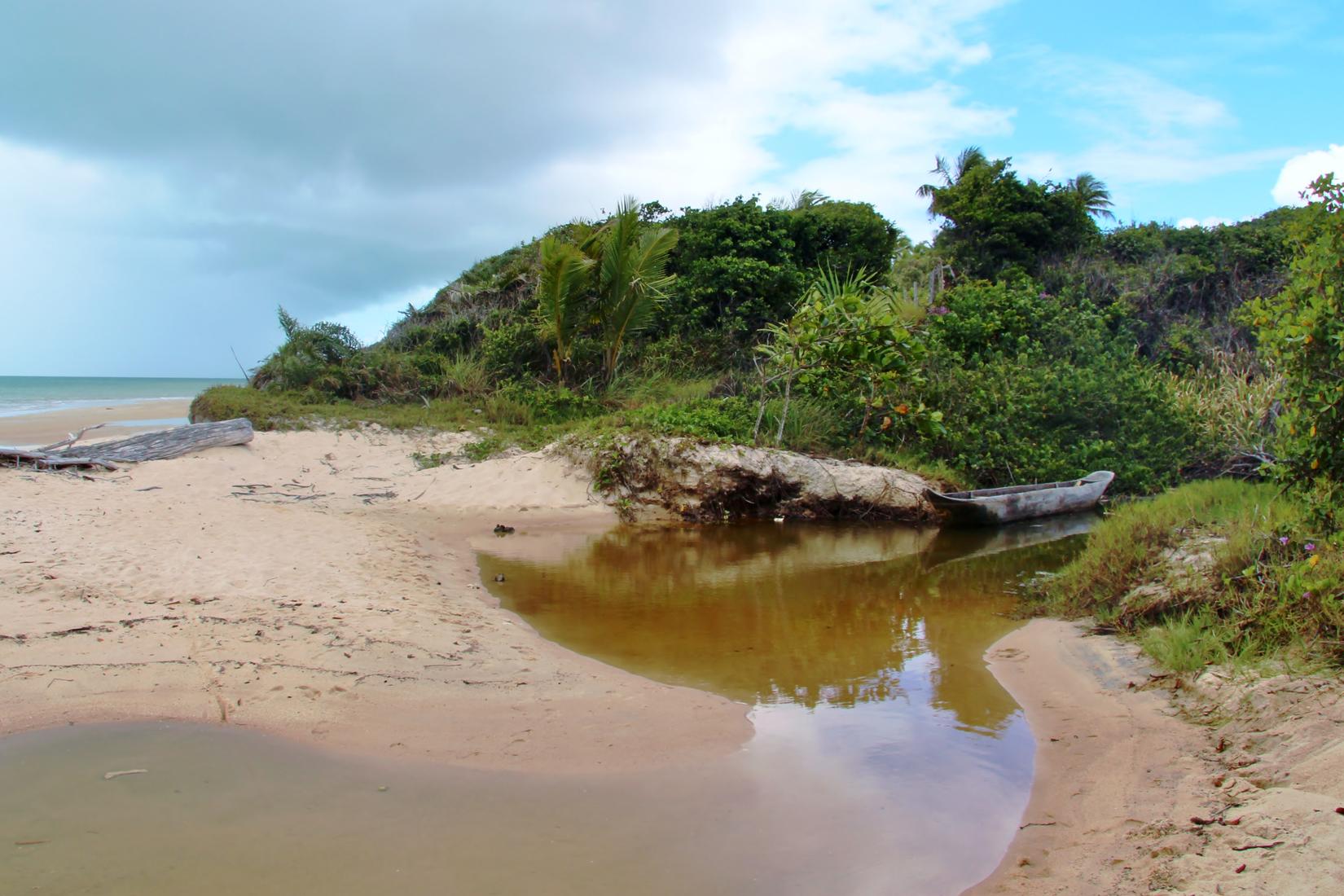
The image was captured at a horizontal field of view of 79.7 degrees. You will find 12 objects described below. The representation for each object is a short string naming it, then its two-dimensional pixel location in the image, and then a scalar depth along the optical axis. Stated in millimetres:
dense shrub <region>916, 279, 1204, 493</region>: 13242
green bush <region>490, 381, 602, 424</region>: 14633
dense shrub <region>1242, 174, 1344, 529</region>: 5145
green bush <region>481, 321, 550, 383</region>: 16266
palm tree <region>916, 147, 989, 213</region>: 25609
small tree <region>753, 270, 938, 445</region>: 12062
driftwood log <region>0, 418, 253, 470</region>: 9734
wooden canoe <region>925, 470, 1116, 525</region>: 11234
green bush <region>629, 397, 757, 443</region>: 11711
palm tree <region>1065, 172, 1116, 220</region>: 23422
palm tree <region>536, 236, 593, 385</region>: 14750
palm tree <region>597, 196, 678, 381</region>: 15445
